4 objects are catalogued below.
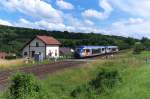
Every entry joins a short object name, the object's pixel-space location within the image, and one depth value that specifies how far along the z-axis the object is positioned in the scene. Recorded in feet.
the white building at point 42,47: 88.05
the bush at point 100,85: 21.41
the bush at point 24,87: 16.60
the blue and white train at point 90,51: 89.32
